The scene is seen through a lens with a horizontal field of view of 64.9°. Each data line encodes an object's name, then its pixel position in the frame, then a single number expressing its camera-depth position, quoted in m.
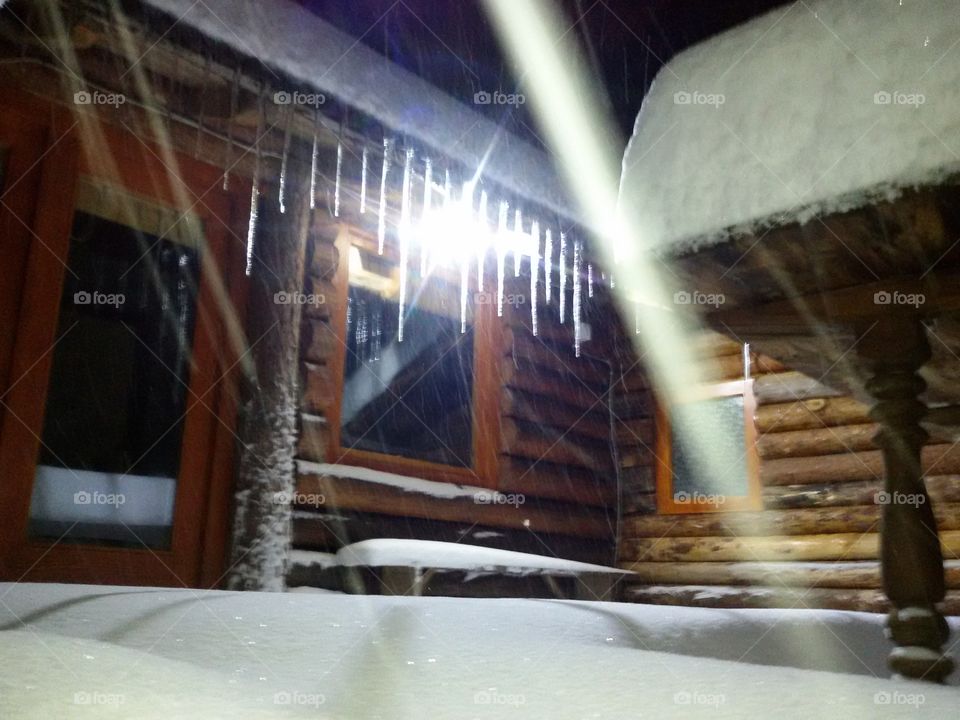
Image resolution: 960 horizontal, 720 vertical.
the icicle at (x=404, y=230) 4.76
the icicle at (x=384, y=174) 4.57
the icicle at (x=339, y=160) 4.56
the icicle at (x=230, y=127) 3.78
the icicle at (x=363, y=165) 4.49
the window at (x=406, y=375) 5.26
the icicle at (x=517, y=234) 5.23
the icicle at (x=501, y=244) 5.21
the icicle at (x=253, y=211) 4.25
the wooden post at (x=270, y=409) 3.96
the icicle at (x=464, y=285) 5.64
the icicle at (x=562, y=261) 5.75
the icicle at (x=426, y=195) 4.76
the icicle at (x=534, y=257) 5.67
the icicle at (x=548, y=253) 5.74
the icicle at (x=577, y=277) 5.99
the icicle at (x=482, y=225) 5.12
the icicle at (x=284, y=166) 4.27
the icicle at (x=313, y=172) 4.49
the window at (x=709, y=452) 6.58
